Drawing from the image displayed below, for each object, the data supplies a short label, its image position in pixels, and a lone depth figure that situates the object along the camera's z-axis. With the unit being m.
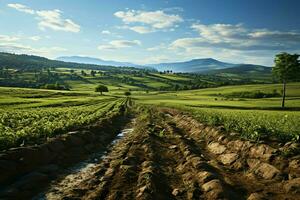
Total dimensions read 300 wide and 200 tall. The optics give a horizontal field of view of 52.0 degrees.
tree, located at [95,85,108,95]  176.75
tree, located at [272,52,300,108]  79.06
